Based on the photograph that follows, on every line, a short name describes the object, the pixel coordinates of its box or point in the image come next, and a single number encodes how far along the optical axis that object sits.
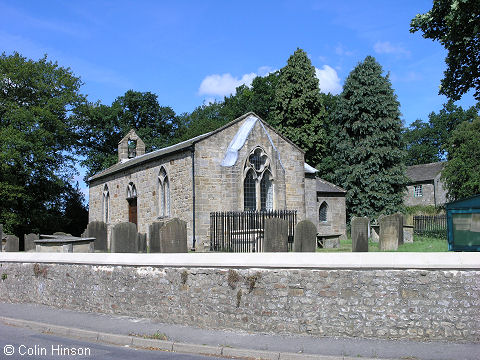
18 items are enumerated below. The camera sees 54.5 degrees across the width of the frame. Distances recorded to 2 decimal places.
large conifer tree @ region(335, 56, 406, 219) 38.09
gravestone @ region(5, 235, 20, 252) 18.31
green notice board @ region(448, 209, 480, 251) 9.49
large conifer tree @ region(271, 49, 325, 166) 46.00
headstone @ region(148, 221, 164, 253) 13.88
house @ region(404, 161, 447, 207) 56.34
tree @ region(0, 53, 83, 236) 33.59
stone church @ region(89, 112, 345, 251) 22.34
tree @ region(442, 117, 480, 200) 40.41
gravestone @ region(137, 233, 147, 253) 15.95
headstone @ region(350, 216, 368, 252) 12.12
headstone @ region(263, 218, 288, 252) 11.22
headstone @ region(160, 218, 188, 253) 11.27
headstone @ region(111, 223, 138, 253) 12.52
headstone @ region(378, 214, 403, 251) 14.84
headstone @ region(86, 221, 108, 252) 16.55
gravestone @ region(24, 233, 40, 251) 19.21
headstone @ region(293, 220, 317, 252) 10.77
